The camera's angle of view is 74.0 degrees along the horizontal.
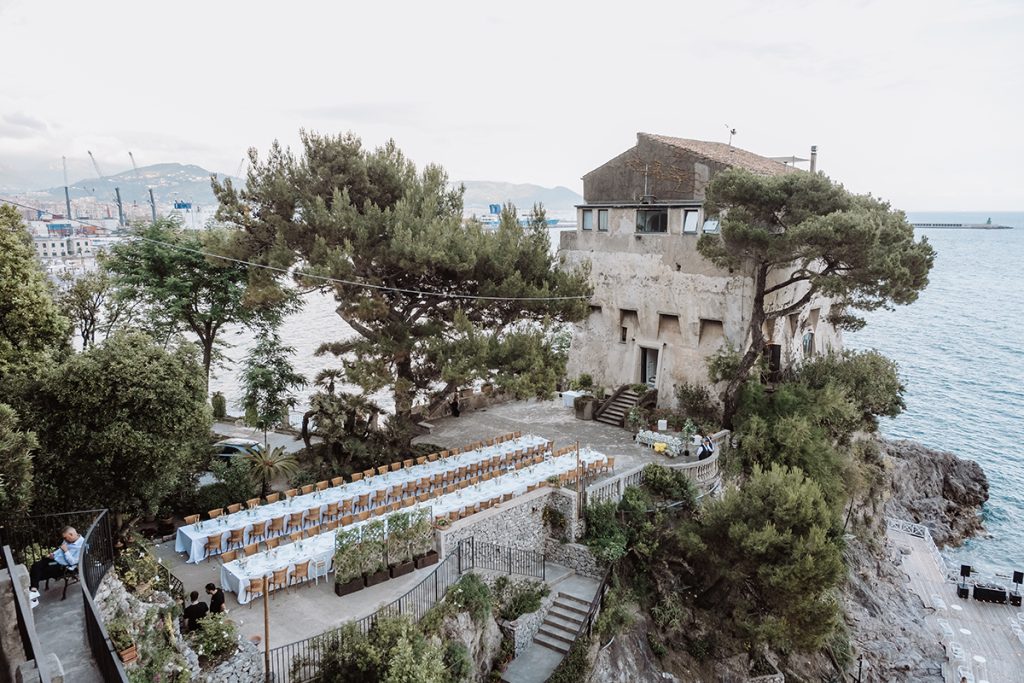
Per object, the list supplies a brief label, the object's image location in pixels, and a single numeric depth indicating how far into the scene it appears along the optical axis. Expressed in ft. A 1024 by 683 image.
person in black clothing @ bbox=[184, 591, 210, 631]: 43.06
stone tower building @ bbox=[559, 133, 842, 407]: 88.43
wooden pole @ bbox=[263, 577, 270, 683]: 38.64
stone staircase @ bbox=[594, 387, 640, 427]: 92.64
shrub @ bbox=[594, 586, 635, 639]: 57.11
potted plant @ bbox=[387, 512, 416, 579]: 52.75
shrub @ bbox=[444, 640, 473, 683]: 45.34
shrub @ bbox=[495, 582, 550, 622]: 55.01
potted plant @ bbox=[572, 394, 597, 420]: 95.25
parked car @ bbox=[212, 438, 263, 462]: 74.45
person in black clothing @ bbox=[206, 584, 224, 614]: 43.91
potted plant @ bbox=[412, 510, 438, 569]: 53.93
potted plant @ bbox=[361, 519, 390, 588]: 51.13
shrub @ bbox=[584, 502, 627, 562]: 62.28
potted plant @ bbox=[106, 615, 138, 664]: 33.73
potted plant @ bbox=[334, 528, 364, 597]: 49.83
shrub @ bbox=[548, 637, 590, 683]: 50.82
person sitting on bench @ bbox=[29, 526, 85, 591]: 35.60
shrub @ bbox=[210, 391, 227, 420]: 110.73
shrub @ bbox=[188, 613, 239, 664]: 39.86
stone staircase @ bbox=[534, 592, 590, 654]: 54.80
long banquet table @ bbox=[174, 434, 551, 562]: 53.72
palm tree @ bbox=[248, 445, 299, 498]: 66.44
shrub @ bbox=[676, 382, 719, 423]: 88.94
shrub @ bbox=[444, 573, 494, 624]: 49.78
